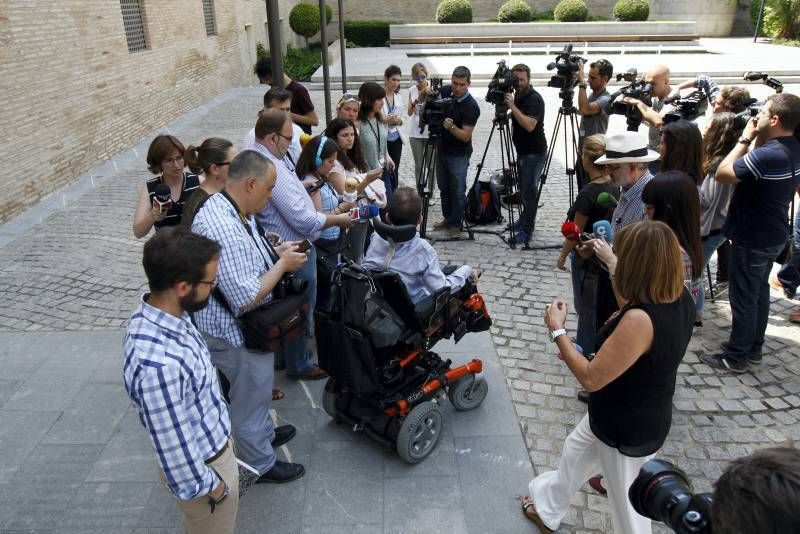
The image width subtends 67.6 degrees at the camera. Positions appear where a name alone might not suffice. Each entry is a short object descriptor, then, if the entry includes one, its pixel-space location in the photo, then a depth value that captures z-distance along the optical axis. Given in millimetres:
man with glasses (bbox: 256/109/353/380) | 3812
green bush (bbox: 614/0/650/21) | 26703
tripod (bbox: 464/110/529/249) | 6195
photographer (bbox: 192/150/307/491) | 2797
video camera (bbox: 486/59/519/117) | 5938
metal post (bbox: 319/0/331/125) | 7249
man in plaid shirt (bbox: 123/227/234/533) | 2064
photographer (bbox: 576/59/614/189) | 6336
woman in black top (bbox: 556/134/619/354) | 3895
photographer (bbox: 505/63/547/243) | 6109
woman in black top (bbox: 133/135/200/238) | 4020
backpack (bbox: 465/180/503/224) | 7305
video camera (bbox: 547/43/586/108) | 6168
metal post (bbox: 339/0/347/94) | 10946
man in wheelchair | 3375
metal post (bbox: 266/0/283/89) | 5094
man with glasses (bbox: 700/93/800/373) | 3859
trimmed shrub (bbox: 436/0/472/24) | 27266
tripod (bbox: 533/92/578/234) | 6320
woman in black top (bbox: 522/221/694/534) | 2287
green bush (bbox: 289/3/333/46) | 24969
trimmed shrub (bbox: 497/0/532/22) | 27344
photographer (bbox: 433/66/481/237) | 6363
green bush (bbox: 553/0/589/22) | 27031
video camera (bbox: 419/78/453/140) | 6137
